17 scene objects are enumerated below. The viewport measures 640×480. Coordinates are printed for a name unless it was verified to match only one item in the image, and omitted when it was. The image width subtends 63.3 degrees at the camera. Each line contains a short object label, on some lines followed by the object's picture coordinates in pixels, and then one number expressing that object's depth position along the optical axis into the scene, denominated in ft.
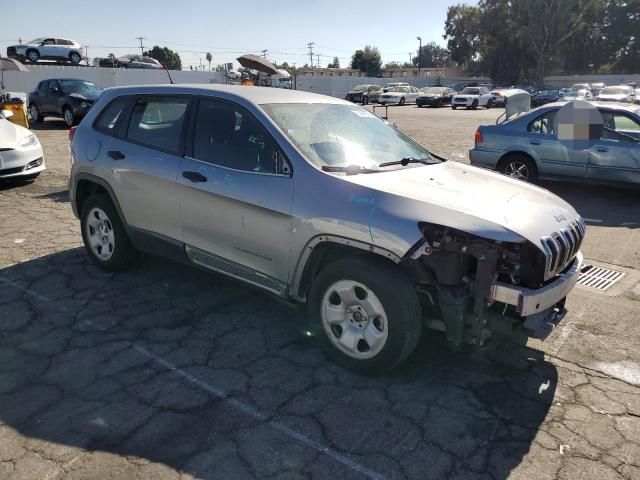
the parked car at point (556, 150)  26.45
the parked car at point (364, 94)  140.46
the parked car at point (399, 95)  138.21
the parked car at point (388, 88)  146.36
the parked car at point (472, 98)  126.21
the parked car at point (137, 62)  151.33
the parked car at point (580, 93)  100.84
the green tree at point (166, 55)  269.85
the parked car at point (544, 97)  127.39
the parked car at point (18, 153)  27.76
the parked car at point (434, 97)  135.54
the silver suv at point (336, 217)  9.84
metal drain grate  16.79
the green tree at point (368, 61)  304.30
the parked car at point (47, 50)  115.65
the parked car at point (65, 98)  56.95
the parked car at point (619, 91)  84.35
